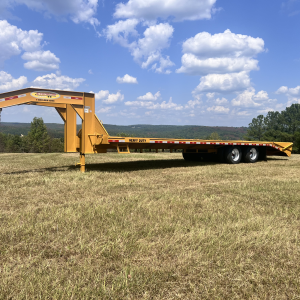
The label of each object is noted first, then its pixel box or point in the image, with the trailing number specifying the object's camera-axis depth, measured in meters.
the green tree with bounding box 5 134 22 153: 80.86
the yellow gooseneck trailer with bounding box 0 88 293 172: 8.28
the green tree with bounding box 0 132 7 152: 66.84
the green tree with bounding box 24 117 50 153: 75.56
